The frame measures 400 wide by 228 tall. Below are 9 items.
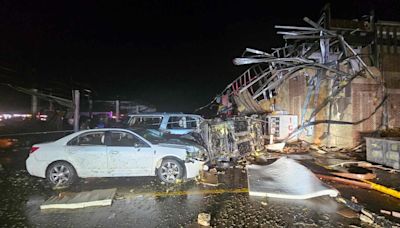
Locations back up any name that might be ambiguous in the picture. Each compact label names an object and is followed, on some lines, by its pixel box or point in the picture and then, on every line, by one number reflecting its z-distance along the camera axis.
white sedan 6.76
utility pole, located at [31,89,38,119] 20.27
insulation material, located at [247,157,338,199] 5.75
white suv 11.02
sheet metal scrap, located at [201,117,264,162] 9.27
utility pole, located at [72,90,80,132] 13.32
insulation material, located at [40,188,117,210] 5.20
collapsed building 12.18
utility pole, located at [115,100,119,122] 21.12
